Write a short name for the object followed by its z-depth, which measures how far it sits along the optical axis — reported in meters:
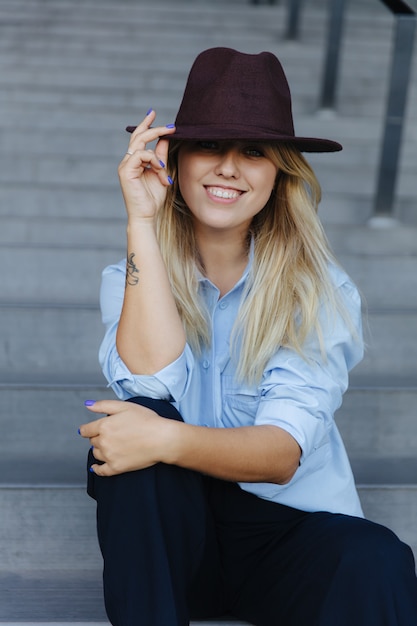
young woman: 1.99
